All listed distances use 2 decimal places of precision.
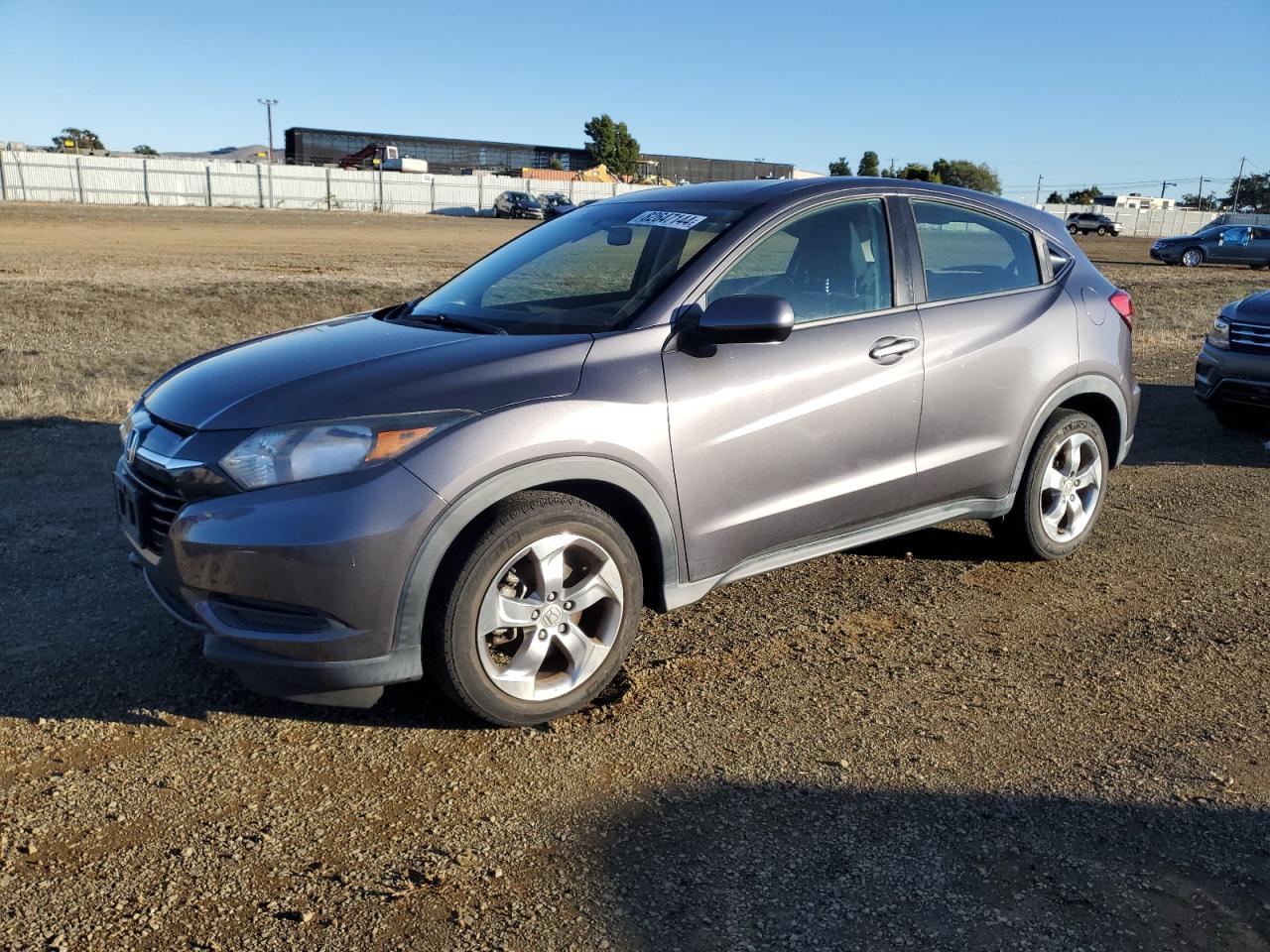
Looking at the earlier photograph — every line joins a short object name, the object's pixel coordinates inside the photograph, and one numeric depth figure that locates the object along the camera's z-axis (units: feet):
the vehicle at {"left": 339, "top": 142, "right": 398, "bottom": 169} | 285.23
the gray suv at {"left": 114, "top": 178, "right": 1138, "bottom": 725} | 10.50
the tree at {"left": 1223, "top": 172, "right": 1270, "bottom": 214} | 373.20
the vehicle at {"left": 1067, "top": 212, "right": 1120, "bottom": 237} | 198.39
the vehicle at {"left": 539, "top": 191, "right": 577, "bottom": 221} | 182.35
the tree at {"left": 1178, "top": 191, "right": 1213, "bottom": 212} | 409.28
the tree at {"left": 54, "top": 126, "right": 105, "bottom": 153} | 404.61
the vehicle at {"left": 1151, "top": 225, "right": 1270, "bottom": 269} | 111.55
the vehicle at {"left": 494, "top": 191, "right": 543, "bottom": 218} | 189.98
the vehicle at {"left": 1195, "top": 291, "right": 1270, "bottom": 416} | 25.44
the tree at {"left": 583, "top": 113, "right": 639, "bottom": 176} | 333.42
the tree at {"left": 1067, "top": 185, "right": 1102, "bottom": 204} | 321.11
